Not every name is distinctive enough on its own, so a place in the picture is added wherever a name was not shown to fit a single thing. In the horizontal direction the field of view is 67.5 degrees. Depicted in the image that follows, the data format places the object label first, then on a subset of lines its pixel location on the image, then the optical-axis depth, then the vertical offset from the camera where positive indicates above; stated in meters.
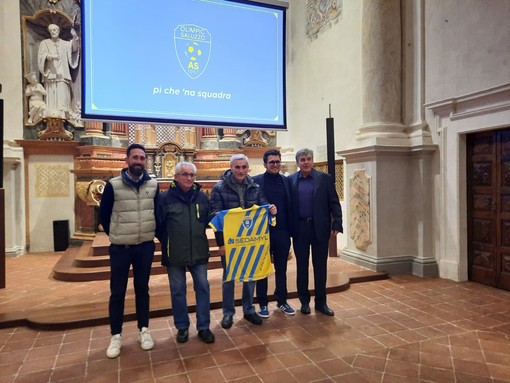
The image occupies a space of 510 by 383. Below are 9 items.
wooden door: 4.56 -0.22
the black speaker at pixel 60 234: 7.59 -0.83
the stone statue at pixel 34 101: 7.66 +1.87
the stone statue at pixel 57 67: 7.80 +2.63
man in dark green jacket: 3.10 -0.41
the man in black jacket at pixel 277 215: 3.64 -0.23
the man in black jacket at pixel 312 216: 3.73 -0.25
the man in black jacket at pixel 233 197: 3.36 -0.05
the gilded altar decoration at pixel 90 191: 7.20 +0.04
